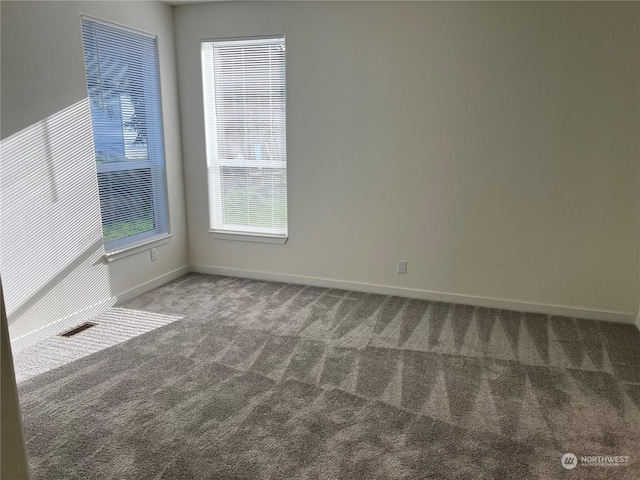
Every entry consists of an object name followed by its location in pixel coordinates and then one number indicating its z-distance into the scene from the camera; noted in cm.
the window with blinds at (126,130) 359
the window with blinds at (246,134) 420
